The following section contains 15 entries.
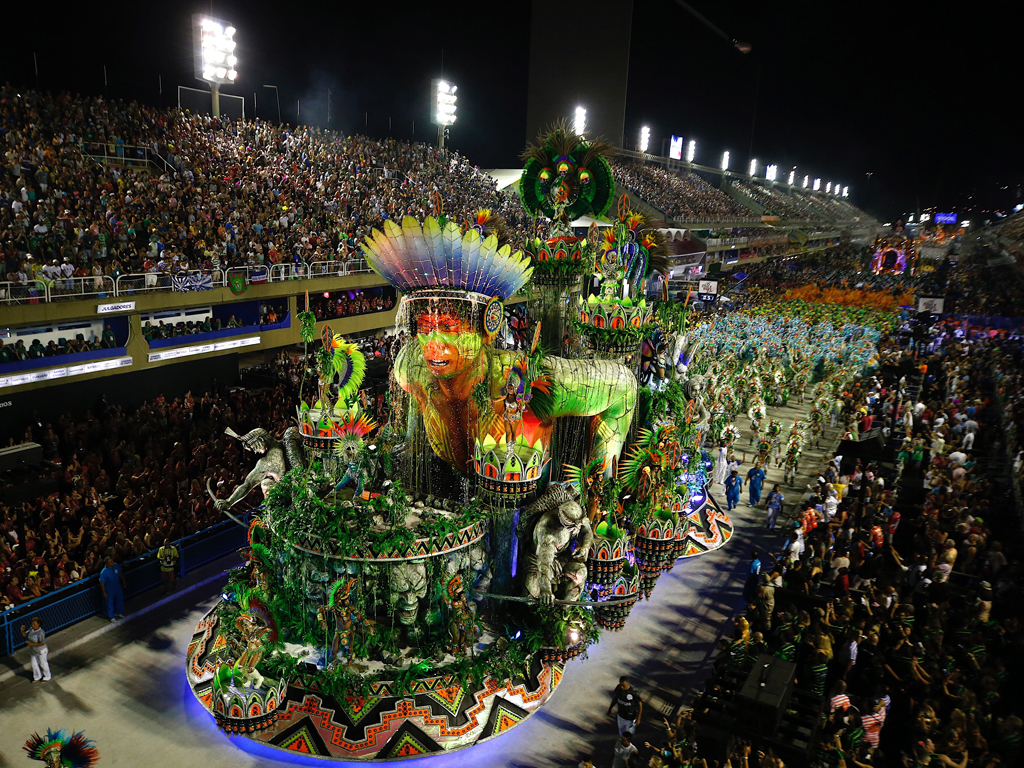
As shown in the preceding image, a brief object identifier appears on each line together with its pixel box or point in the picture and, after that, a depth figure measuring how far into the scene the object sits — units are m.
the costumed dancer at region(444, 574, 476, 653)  9.70
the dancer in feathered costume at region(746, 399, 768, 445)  22.11
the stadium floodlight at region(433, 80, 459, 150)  37.69
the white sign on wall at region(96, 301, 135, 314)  16.44
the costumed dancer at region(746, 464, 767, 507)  17.28
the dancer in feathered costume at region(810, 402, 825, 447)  21.77
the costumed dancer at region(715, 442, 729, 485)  18.50
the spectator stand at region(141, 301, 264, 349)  18.45
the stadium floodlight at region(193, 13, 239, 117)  26.27
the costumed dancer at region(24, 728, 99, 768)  6.89
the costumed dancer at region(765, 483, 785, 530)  15.89
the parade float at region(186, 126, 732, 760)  9.05
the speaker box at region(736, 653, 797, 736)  8.00
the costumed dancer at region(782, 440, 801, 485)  18.77
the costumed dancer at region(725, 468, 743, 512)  17.16
